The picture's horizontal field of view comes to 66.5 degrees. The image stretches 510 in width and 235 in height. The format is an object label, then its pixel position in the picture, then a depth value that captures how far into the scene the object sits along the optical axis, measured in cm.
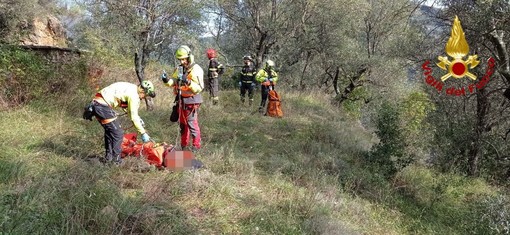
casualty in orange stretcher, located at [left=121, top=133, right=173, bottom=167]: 530
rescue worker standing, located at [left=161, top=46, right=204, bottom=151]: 605
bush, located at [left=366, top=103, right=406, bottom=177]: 716
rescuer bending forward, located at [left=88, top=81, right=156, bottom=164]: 520
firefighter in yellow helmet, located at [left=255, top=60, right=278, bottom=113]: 1066
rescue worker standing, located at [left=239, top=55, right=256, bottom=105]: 1188
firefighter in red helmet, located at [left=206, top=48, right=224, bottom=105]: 1123
